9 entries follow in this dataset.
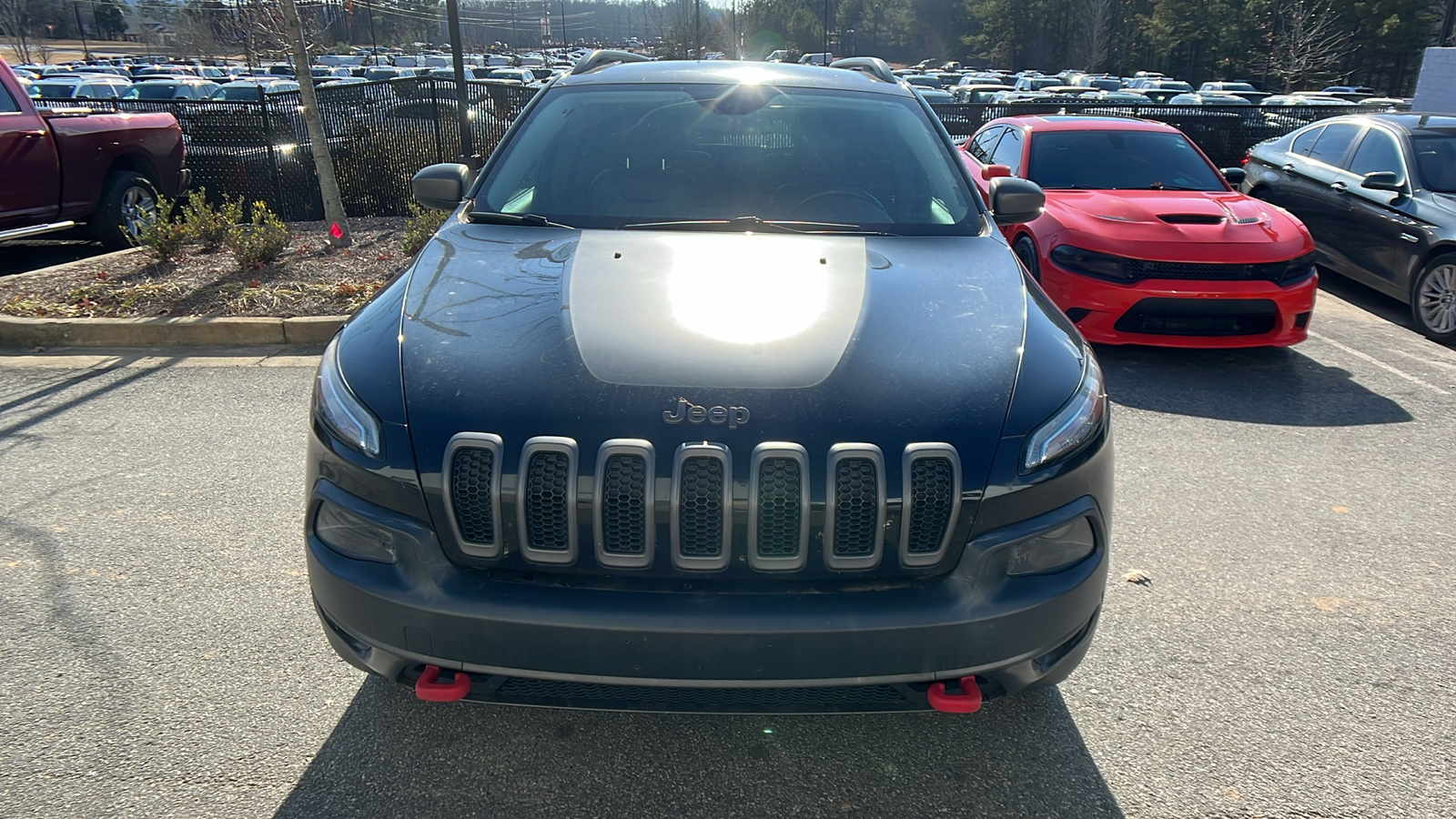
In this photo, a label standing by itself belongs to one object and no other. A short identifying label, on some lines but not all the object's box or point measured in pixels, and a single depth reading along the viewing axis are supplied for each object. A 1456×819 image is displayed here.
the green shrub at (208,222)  7.91
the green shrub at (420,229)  7.86
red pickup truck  8.01
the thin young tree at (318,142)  8.04
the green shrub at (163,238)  7.62
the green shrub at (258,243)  7.45
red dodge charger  5.96
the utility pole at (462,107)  10.76
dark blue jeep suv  2.05
